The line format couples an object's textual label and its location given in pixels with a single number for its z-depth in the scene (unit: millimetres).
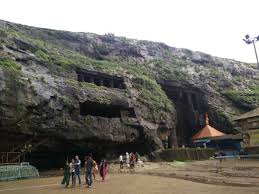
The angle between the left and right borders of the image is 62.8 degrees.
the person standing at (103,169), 12868
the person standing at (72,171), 11255
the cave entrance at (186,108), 28251
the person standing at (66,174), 11242
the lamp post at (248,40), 31295
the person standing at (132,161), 17624
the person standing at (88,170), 10876
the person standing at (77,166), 11488
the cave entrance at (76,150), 19335
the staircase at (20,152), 17104
